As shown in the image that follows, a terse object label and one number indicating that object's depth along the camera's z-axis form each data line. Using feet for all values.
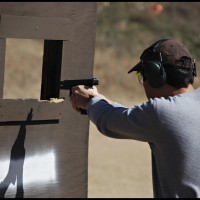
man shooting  19.72
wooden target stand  27.40
